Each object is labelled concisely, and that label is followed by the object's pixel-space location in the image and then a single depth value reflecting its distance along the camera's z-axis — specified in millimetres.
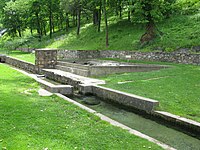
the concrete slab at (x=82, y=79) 13977
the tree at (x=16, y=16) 41875
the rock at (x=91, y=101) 11305
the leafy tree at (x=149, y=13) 22531
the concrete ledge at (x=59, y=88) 11372
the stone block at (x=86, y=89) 12742
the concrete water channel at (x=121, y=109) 7043
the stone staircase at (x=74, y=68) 16847
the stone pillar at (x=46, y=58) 20422
